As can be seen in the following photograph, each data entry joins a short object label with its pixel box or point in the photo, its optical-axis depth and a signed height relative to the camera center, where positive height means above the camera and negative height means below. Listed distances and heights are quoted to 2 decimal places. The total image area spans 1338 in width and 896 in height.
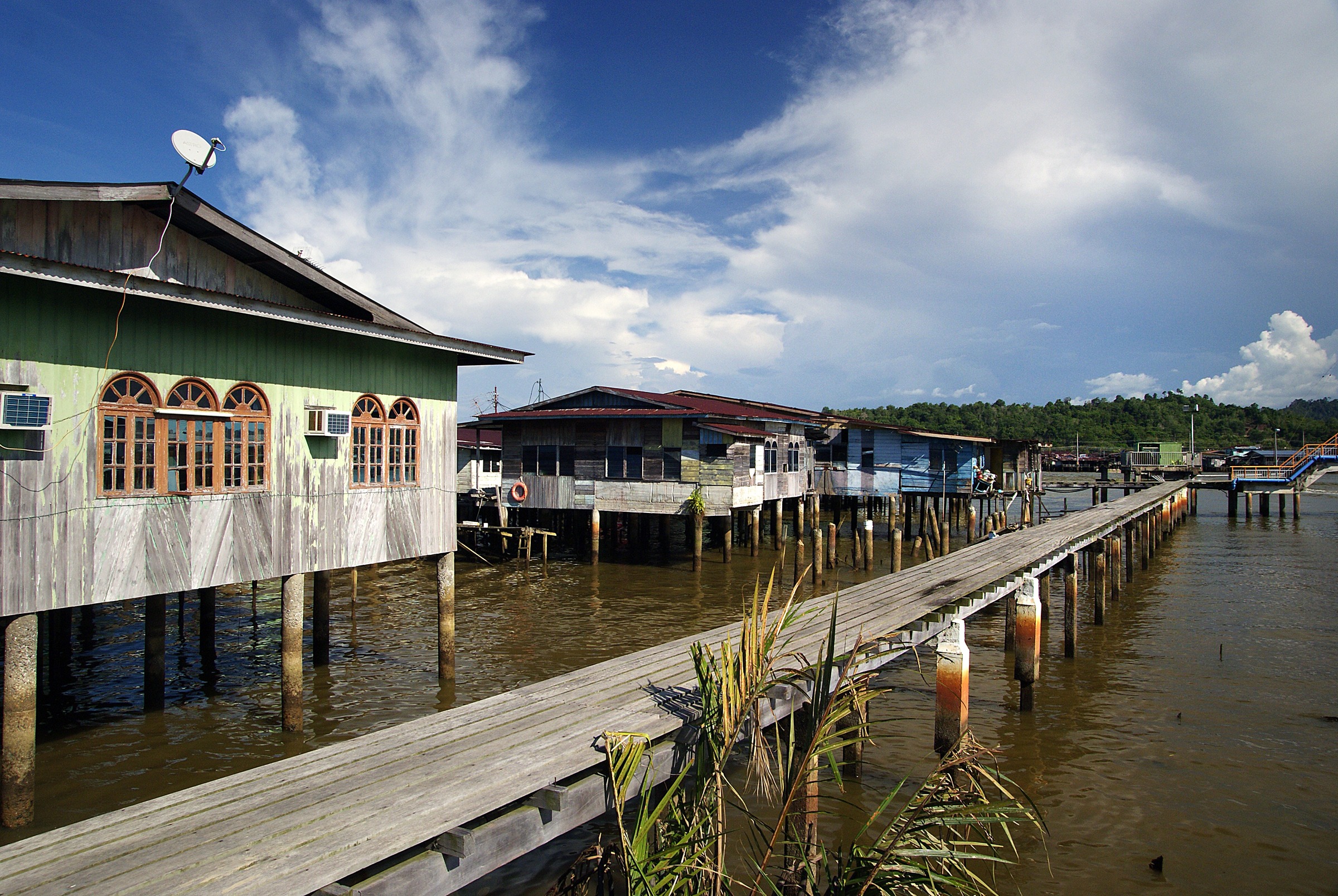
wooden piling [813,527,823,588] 22.64 -3.16
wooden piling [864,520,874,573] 24.91 -3.09
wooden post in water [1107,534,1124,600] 20.67 -3.14
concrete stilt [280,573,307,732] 9.97 -2.62
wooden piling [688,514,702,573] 23.56 -2.78
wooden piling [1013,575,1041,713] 11.52 -2.83
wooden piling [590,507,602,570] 25.10 -2.90
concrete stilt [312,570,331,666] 13.70 -3.14
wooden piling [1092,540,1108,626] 18.14 -3.33
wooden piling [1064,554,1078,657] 15.13 -3.27
